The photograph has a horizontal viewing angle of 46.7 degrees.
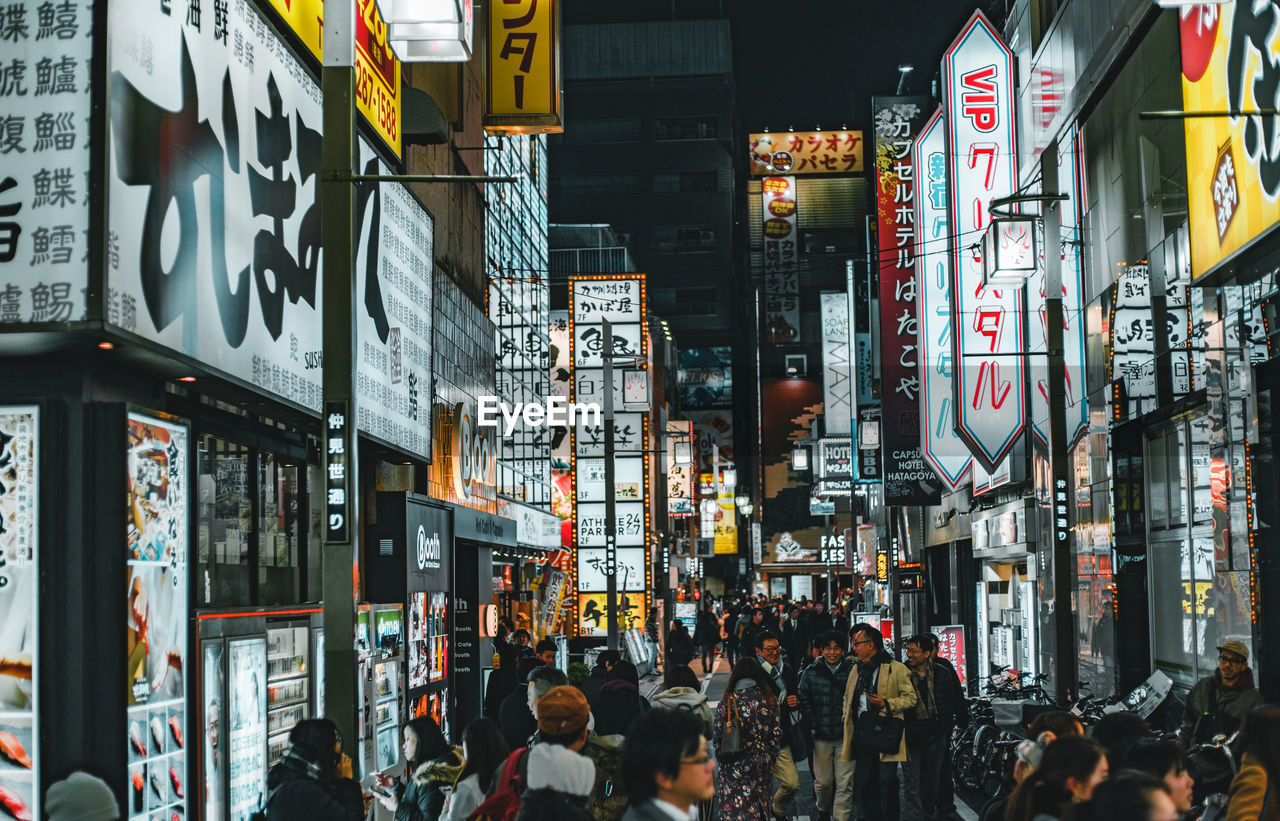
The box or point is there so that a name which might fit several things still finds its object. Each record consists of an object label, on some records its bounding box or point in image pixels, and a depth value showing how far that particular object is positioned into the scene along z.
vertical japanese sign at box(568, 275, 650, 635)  38.72
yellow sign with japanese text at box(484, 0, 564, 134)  19.08
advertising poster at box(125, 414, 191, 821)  9.77
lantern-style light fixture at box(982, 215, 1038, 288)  16.88
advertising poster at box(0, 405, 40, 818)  9.09
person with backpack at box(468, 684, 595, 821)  5.94
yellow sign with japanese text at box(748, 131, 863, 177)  112.62
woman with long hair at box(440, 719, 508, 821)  7.60
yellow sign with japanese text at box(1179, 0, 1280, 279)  12.76
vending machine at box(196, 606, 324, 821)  11.13
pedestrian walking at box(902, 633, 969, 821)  14.16
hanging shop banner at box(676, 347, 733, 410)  97.69
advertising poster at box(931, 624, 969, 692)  25.00
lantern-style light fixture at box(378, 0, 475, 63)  9.89
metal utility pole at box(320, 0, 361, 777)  9.87
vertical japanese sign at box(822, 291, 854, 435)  49.03
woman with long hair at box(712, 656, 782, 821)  11.89
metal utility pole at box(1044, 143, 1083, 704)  15.08
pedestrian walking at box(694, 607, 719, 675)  42.16
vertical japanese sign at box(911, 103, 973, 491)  26.11
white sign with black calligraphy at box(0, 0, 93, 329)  9.03
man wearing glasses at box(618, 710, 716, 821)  5.29
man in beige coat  13.83
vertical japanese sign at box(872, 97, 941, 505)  30.03
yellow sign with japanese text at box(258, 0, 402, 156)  14.33
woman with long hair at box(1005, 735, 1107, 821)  5.82
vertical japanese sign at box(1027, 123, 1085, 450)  22.05
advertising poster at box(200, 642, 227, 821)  11.06
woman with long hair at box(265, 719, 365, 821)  7.59
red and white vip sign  23.47
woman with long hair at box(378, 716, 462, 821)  8.52
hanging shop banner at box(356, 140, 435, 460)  16.00
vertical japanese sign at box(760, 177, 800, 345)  107.12
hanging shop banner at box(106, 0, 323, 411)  9.70
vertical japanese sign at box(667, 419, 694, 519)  60.72
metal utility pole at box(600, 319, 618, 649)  28.34
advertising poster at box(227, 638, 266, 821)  11.72
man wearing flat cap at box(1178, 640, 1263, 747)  11.49
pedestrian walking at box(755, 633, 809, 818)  12.97
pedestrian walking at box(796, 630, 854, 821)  14.45
